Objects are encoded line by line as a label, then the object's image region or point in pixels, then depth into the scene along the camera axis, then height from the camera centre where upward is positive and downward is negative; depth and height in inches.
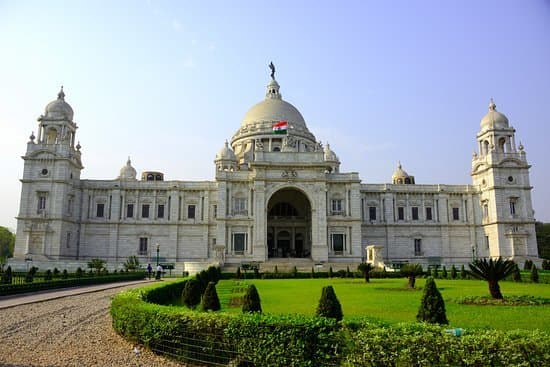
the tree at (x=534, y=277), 1197.1 -37.5
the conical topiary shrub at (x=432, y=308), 426.6 -41.9
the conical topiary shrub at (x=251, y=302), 487.9 -41.6
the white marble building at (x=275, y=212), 2023.9 +232.1
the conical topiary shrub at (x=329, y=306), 436.8 -40.9
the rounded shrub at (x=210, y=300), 536.1 -43.7
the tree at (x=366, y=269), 1221.1 -18.1
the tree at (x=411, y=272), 989.1 -21.5
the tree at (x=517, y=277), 1233.9 -38.8
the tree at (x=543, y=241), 2758.4 +130.2
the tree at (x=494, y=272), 749.9 -15.7
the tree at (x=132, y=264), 1769.2 -8.6
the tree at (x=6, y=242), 3294.0 +137.7
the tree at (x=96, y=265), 1645.3 -11.6
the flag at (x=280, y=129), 2269.1 +659.0
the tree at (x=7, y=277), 1047.4 -35.8
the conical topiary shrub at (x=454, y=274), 1412.4 -35.8
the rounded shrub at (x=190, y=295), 697.0 -48.9
